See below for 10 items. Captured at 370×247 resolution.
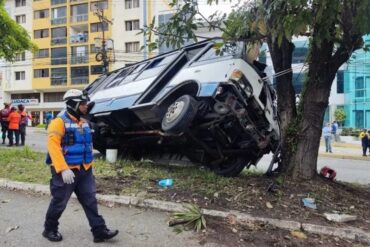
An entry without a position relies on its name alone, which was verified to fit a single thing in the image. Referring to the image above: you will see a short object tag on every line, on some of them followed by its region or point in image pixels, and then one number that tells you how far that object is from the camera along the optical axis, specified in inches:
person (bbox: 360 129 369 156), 810.8
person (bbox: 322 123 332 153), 834.1
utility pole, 1105.3
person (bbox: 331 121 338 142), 1123.3
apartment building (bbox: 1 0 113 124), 2107.2
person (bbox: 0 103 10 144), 665.6
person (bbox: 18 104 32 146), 674.2
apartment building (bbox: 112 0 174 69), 1994.3
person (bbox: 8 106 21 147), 655.1
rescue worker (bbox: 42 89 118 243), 182.2
